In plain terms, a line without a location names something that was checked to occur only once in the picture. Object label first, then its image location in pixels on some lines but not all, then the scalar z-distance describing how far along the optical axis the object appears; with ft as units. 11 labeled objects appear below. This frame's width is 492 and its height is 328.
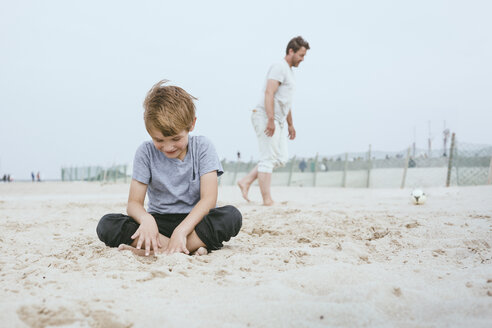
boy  6.34
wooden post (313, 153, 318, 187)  55.89
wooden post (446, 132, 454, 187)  30.58
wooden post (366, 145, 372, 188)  49.42
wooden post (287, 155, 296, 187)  57.93
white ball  13.85
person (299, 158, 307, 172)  58.38
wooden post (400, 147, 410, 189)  43.98
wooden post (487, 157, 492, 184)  29.91
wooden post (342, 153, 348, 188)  51.74
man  14.25
